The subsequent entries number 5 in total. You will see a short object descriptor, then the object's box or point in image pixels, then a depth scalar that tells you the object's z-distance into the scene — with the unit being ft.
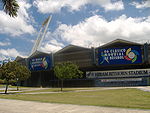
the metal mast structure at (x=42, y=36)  420.77
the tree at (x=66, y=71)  129.70
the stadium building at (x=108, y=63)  173.17
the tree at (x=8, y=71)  109.40
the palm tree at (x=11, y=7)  21.27
